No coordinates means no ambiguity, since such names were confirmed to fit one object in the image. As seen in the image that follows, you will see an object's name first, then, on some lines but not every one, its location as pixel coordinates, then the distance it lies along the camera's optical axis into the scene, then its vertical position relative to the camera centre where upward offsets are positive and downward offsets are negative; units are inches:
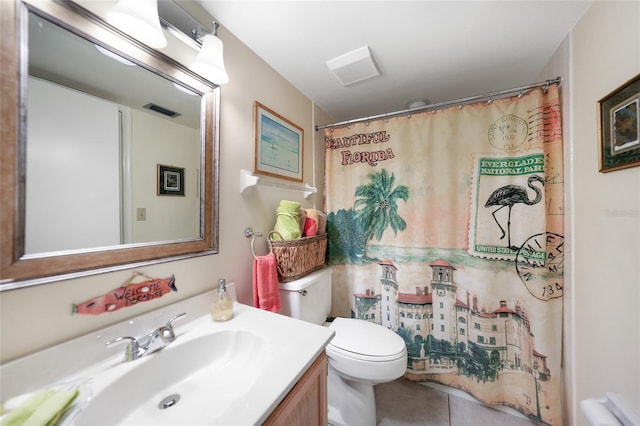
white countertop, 19.7 -16.6
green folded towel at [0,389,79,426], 16.2 -15.2
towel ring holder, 45.2 -4.5
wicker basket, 46.3 -9.4
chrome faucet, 25.3 -15.8
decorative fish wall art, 24.9 -10.4
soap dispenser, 33.9 -14.5
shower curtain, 45.4 -6.8
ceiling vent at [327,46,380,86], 47.9 +34.8
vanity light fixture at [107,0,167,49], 24.9 +23.0
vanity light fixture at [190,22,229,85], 33.6 +23.9
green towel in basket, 48.7 -1.9
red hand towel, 42.1 -14.0
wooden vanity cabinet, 21.8 -21.6
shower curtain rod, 45.3 +26.9
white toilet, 42.2 -28.3
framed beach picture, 47.7 +16.8
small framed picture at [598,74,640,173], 28.1 +12.0
